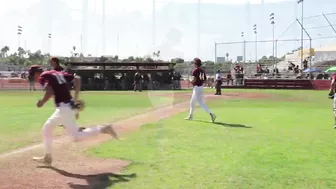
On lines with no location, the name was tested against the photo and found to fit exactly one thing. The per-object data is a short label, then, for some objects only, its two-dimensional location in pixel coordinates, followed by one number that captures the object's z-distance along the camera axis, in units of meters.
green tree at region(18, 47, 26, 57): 126.80
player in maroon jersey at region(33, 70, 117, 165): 7.94
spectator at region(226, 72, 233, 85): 47.04
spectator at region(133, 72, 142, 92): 39.72
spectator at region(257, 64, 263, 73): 50.00
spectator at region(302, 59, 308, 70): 51.38
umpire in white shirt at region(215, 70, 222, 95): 32.35
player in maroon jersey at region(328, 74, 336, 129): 13.79
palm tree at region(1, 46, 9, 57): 152.00
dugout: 43.25
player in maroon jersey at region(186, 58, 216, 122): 14.89
